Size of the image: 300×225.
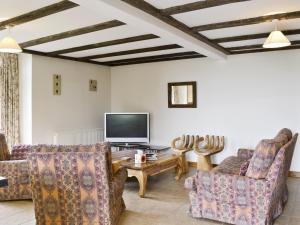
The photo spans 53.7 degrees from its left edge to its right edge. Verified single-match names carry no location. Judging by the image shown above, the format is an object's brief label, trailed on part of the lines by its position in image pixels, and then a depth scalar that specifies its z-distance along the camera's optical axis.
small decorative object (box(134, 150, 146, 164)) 4.43
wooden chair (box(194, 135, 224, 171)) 5.51
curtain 5.40
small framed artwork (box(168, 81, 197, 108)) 6.27
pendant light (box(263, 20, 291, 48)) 3.48
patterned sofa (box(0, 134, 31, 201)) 3.90
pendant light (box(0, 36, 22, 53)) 3.47
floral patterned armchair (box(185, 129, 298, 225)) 3.00
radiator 6.01
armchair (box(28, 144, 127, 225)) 2.86
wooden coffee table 4.18
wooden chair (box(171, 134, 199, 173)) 5.49
